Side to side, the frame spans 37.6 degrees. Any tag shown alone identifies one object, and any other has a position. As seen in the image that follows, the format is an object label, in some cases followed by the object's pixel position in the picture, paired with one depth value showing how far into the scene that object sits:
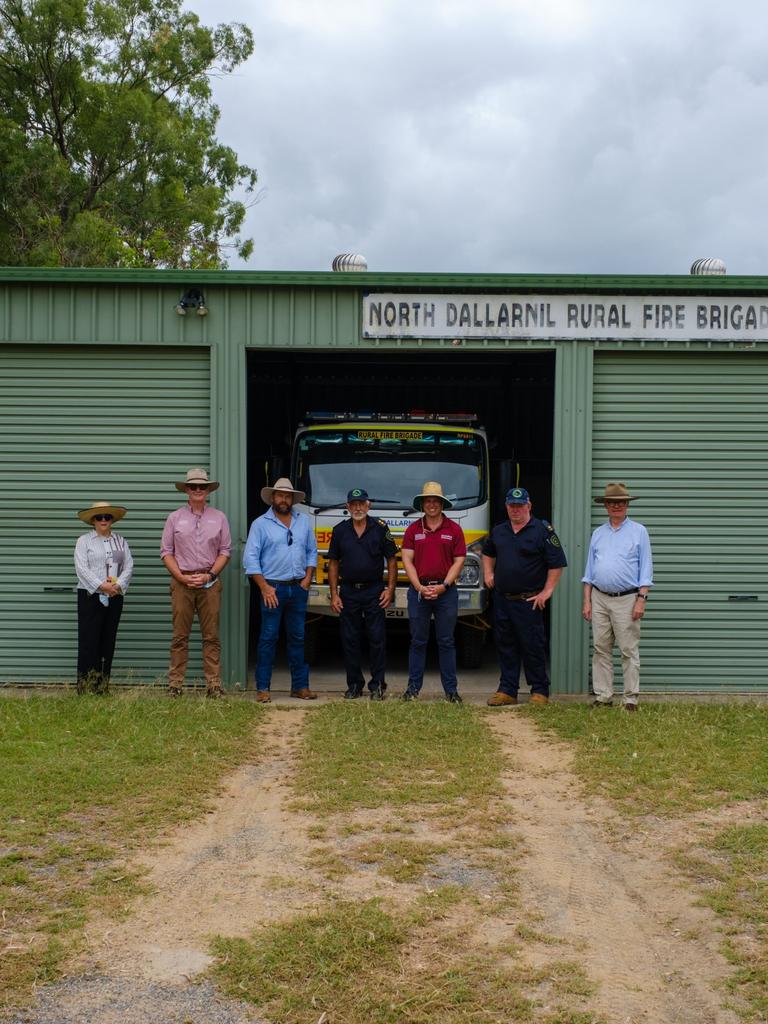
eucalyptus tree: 29.61
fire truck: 11.45
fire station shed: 10.54
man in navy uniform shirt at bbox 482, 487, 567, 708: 9.83
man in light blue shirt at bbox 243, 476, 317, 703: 9.91
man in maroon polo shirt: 9.81
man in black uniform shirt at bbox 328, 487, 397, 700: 10.00
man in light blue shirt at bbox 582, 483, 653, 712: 9.52
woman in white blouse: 9.82
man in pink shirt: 9.92
